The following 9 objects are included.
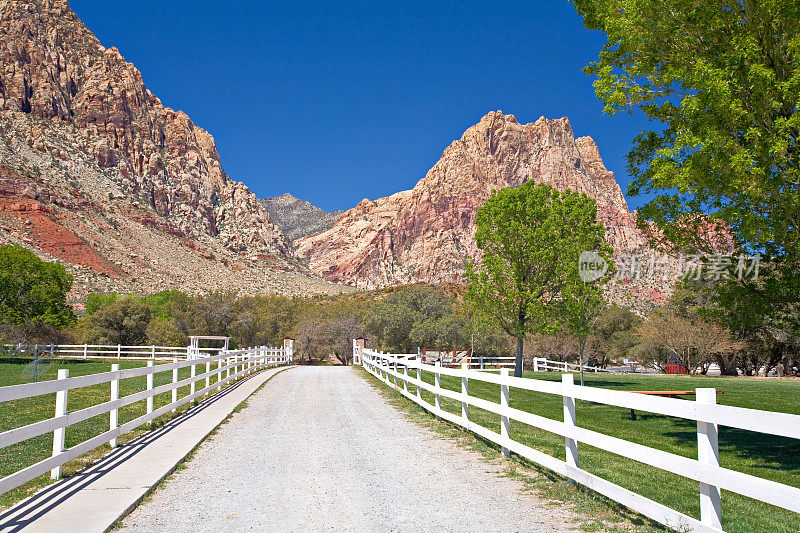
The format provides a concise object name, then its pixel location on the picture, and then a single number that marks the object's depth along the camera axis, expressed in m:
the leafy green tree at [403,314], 52.81
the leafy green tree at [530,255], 24.19
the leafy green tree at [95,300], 78.69
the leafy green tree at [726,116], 8.19
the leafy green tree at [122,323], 60.50
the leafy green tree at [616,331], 56.36
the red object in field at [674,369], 45.74
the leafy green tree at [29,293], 47.91
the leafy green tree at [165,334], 55.69
